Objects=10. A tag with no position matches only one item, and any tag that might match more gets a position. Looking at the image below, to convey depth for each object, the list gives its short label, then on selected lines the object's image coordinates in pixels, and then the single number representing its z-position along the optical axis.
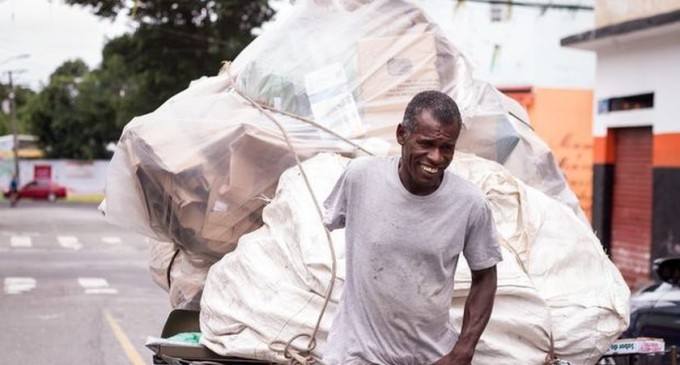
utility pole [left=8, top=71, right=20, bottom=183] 62.31
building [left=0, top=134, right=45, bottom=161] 72.40
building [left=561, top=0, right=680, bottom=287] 13.82
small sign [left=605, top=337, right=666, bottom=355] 4.65
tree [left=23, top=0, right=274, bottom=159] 39.84
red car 58.94
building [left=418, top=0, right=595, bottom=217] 28.12
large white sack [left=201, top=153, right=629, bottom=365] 4.01
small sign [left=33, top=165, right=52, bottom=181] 67.38
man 3.50
